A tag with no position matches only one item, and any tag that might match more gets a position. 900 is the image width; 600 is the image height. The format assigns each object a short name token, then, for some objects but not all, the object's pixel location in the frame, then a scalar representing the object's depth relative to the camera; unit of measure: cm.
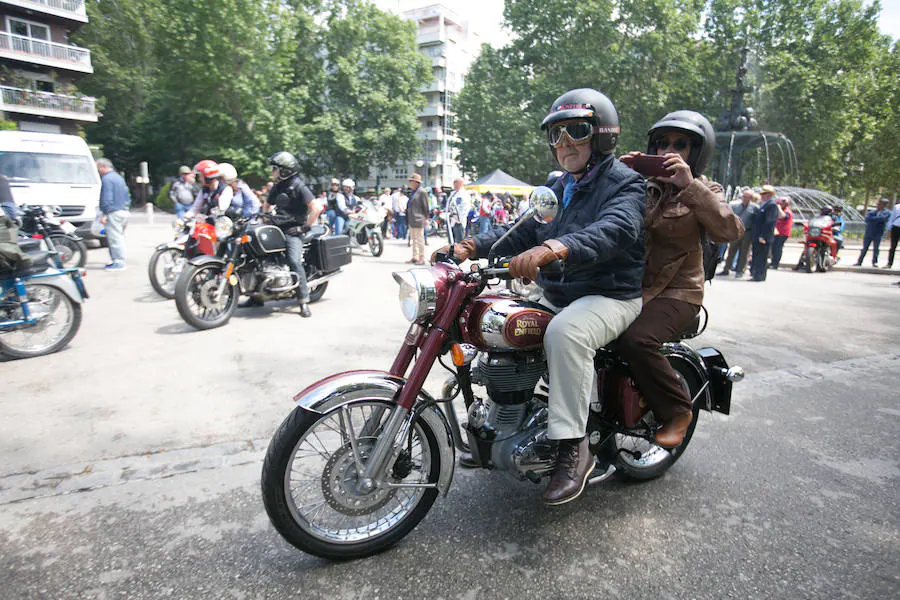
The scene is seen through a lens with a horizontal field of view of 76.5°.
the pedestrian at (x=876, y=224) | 1475
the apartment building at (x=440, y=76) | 6950
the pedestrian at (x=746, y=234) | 1200
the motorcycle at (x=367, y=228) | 1501
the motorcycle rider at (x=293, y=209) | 716
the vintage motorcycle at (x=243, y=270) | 636
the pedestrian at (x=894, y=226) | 1320
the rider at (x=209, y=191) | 803
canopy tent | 2280
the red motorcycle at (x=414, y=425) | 229
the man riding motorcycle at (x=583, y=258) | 239
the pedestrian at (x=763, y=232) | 1149
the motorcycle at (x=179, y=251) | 755
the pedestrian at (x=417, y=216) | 1295
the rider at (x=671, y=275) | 270
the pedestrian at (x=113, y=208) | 1023
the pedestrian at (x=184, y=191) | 1617
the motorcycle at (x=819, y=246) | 1351
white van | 1217
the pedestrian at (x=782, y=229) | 1357
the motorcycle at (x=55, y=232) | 849
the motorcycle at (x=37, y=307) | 515
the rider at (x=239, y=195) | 816
